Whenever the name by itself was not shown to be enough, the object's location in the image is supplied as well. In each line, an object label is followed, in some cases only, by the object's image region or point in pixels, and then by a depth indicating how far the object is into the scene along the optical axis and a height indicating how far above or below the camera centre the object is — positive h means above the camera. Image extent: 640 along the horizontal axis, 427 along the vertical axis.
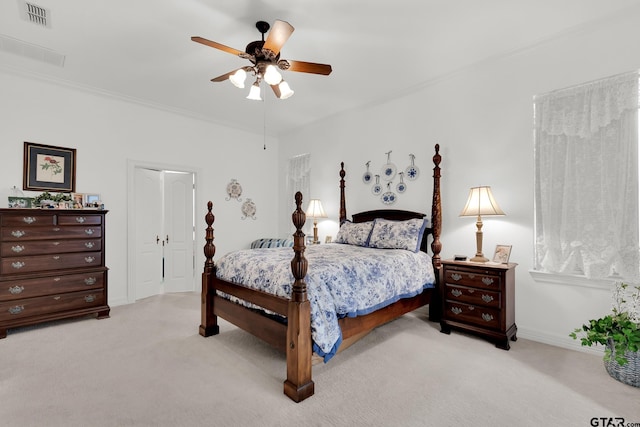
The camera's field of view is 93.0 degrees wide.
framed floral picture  3.69 +0.55
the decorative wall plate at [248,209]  5.77 +0.06
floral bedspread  2.28 -0.58
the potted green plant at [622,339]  2.18 -0.93
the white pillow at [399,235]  3.58 -0.27
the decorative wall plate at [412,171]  4.10 +0.57
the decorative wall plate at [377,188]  4.54 +0.37
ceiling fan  2.43 +1.27
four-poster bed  2.13 -0.85
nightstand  2.85 -0.86
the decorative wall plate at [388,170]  4.36 +0.62
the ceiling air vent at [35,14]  2.51 +1.70
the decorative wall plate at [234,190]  5.58 +0.41
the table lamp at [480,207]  3.12 +0.06
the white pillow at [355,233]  4.04 -0.28
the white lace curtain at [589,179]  2.59 +0.31
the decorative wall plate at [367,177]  4.67 +0.55
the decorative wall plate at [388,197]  4.35 +0.22
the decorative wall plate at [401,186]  4.23 +0.37
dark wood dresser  3.22 -0.62
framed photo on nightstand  3.07 -0.42
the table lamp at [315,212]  5.05 +0.01
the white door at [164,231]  4.78 -0.33
